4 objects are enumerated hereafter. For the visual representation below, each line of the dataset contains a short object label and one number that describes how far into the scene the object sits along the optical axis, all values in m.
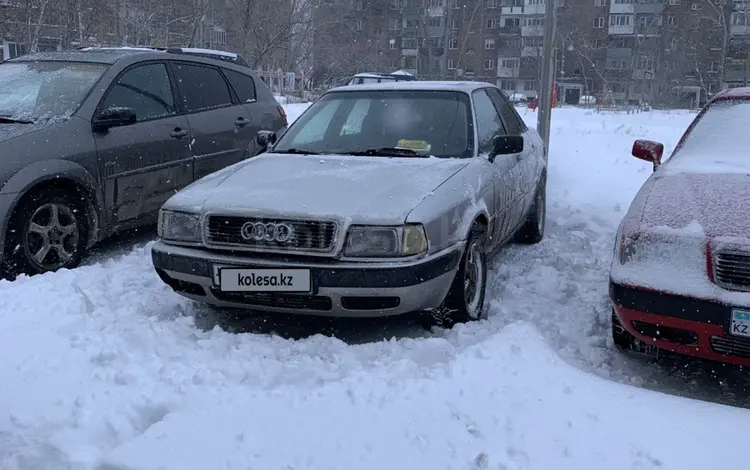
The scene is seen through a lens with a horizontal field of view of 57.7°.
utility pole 8.89
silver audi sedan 3.45
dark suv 4.56
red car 2.94
